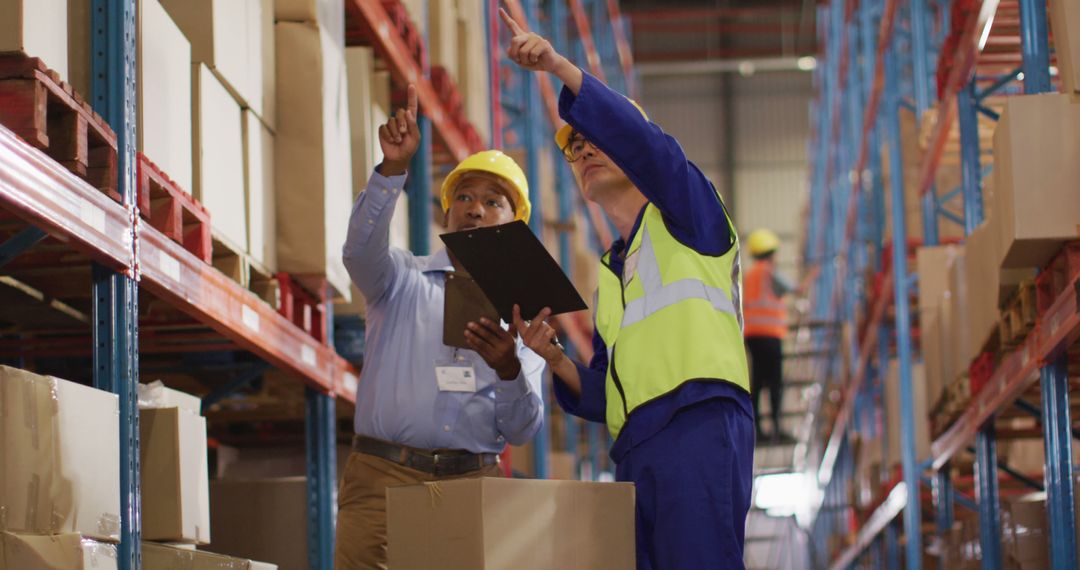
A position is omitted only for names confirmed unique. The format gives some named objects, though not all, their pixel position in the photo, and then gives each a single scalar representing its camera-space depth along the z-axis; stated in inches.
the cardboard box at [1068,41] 226.1
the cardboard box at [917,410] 450.3
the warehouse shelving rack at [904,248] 266.8
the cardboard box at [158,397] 198.1
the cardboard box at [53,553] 141.4
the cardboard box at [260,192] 226.5
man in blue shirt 195.9
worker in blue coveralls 140.2
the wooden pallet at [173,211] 180.5
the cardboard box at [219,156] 205.0
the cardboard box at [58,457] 143.7
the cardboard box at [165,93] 184.5
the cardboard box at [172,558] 183.2
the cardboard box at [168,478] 190.2
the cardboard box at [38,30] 151.0
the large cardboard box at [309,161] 240.7
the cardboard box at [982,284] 285.6
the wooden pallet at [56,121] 150.9
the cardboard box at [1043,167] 235.5
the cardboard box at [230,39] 209.9
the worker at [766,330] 596.1
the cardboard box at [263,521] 269.3
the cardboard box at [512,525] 137.6
